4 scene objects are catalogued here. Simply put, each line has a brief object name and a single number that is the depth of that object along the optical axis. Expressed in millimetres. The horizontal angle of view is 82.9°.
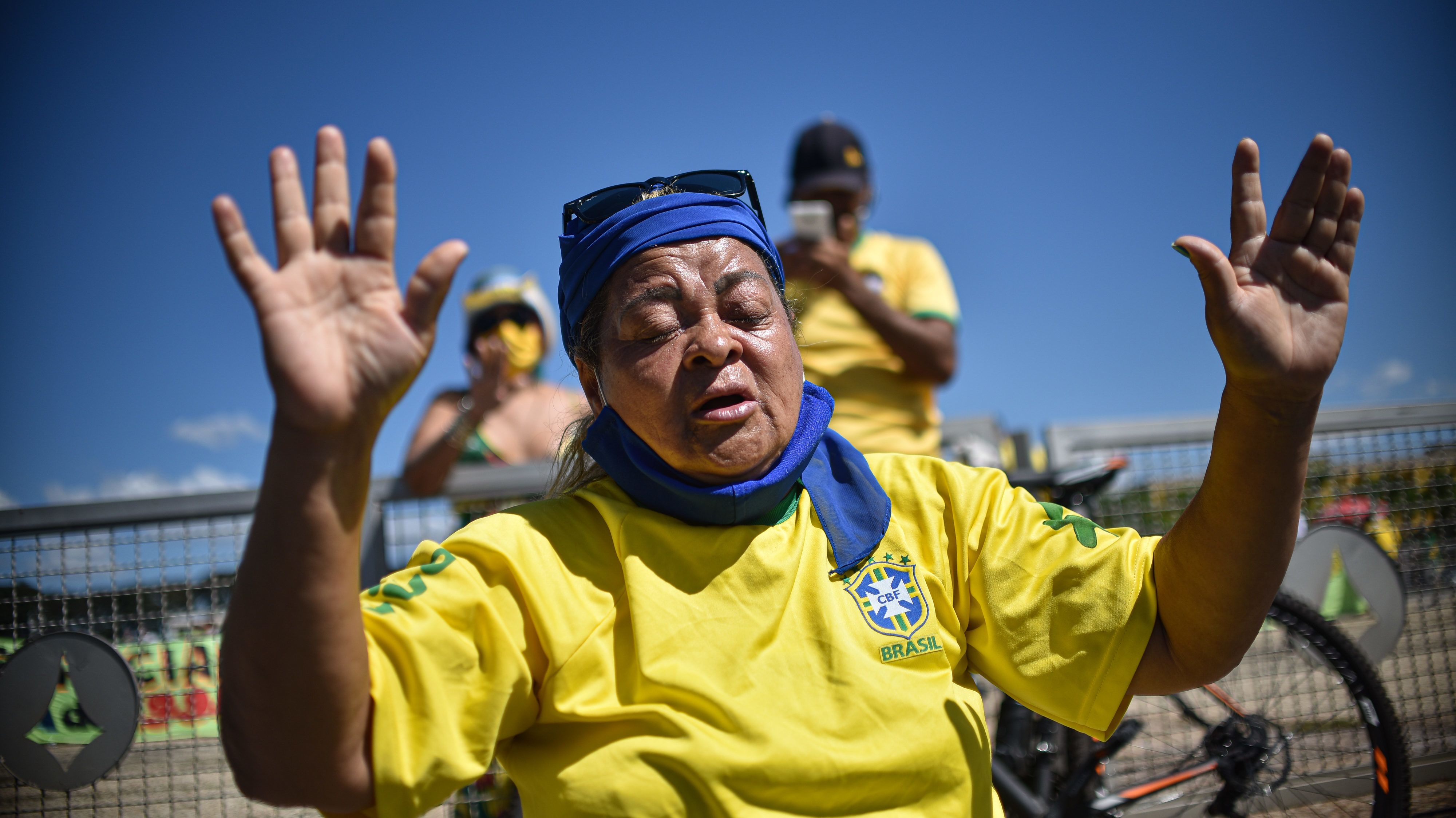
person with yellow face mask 3734
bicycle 2883
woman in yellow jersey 1062
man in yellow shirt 3324
